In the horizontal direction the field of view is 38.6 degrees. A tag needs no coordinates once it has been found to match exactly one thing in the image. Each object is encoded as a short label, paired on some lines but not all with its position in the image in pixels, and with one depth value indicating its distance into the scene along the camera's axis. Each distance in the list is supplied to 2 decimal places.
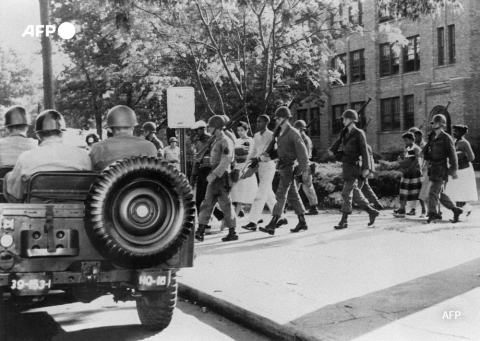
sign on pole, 9.67
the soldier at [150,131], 14.21
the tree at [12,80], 30.95
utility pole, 13.12
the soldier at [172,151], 16.89
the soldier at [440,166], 11.87
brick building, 33.91
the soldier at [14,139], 6.82
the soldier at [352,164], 11.31
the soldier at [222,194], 10.61
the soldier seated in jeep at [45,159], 5.54
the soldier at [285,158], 11.00
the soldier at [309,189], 14.18
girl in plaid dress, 13.79
